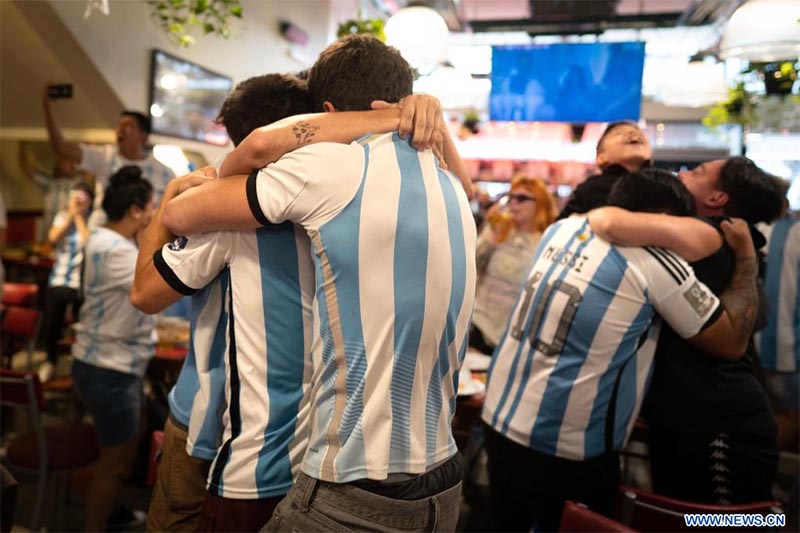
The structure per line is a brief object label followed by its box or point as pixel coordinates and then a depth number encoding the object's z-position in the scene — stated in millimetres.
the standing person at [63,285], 4863
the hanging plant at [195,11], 3299
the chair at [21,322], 3508
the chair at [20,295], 4414
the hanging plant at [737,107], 4578
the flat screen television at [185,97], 5364
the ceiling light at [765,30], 2457
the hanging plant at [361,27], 4098
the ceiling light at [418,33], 3648
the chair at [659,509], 1630
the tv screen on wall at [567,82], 3639
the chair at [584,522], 1396
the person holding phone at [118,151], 4031
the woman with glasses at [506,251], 3344
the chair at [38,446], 2543
